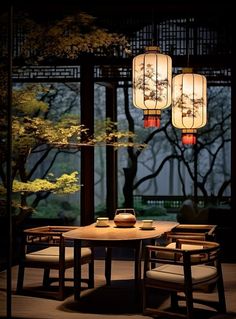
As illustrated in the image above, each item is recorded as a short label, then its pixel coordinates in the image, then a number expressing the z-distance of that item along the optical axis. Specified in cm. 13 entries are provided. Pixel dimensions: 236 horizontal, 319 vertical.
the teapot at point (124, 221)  586
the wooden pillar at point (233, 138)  748
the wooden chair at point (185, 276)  463
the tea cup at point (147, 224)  574
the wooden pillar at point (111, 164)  928
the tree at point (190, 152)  1270
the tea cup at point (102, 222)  591
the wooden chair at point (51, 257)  545
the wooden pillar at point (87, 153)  783
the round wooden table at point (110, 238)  510
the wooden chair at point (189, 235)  558
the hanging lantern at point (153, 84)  576
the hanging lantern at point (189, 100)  605
